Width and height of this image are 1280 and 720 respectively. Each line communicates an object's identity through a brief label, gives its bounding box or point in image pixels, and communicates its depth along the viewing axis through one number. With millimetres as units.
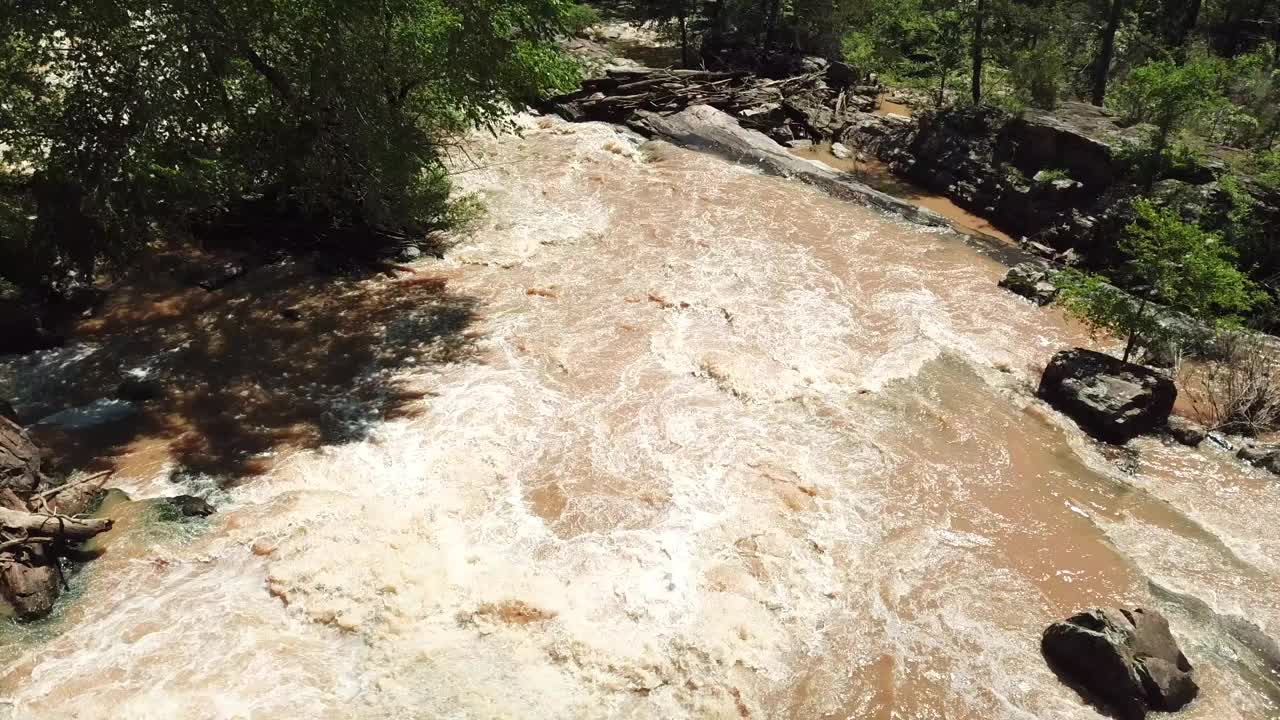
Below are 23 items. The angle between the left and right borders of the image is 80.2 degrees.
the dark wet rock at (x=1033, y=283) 14531
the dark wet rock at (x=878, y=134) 23719
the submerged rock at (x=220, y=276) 13133
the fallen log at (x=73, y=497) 7949
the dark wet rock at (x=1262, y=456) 10086
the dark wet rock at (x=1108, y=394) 10609
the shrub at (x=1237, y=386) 10906
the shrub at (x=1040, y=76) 20875
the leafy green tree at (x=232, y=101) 9594
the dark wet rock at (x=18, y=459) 8148
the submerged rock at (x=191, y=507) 8367
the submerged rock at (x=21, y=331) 11062
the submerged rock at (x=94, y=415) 9789
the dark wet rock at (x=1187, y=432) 10641
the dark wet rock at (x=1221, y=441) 10586
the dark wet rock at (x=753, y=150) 18844
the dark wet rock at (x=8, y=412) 8997
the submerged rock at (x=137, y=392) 10297
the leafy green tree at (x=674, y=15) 29984
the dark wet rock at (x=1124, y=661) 6863
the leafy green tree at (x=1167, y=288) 10625
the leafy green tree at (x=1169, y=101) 15906
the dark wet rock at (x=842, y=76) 29323
